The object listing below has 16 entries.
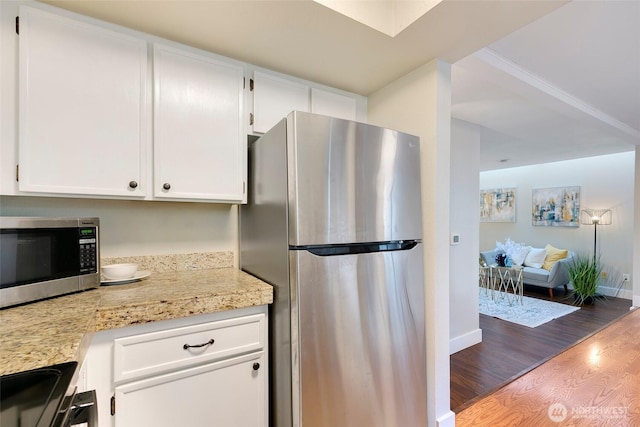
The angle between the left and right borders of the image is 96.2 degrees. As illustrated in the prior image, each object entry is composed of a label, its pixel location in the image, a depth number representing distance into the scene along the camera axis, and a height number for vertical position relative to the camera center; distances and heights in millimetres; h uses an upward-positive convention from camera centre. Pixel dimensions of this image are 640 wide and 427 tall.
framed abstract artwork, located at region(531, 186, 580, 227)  5301 +99
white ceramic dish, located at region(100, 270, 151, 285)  1328 -314
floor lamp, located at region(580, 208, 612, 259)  4941 -108
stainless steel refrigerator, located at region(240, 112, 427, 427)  1171 -261
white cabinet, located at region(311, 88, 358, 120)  1822 +715
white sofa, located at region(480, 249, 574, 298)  4766 -1058
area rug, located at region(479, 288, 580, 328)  3658 -1372
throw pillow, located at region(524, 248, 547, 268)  5141 -831
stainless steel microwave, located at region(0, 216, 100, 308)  1006 -169
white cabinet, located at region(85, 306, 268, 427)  1013 -616
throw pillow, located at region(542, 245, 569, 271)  4977 -788
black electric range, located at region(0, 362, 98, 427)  520 -366
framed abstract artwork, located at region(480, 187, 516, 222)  6234 +165
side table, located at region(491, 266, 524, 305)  4352 -1098
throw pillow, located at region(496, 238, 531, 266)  5223 -735
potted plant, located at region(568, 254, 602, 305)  4473 -1089
